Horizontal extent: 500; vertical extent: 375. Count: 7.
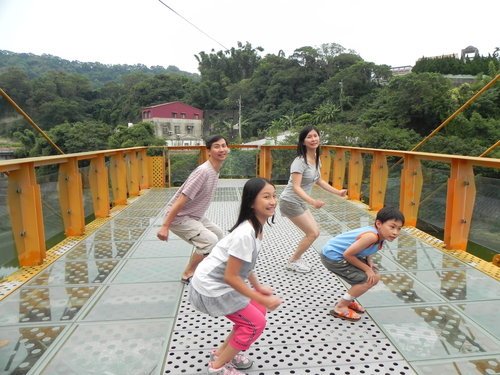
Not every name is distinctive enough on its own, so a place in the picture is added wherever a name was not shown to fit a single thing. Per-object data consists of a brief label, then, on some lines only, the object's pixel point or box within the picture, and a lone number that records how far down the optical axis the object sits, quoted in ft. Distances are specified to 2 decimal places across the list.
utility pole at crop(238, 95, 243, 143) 174.70
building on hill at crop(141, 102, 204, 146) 175.94
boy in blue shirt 7.93
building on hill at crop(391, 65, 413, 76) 219.00
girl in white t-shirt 6.02
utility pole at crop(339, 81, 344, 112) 159.33
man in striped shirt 9.59
